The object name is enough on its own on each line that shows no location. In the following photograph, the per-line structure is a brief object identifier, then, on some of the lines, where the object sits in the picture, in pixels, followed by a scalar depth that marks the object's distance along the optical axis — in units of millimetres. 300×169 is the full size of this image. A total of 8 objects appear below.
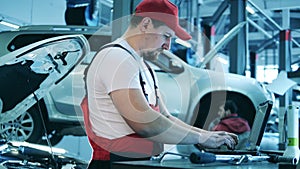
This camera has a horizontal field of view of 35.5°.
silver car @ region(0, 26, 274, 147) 4597
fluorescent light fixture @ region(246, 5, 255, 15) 9324
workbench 1223
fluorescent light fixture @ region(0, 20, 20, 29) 5104
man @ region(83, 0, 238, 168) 1447
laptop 2004
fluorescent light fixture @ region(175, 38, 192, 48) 8285
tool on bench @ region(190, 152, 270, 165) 1343
